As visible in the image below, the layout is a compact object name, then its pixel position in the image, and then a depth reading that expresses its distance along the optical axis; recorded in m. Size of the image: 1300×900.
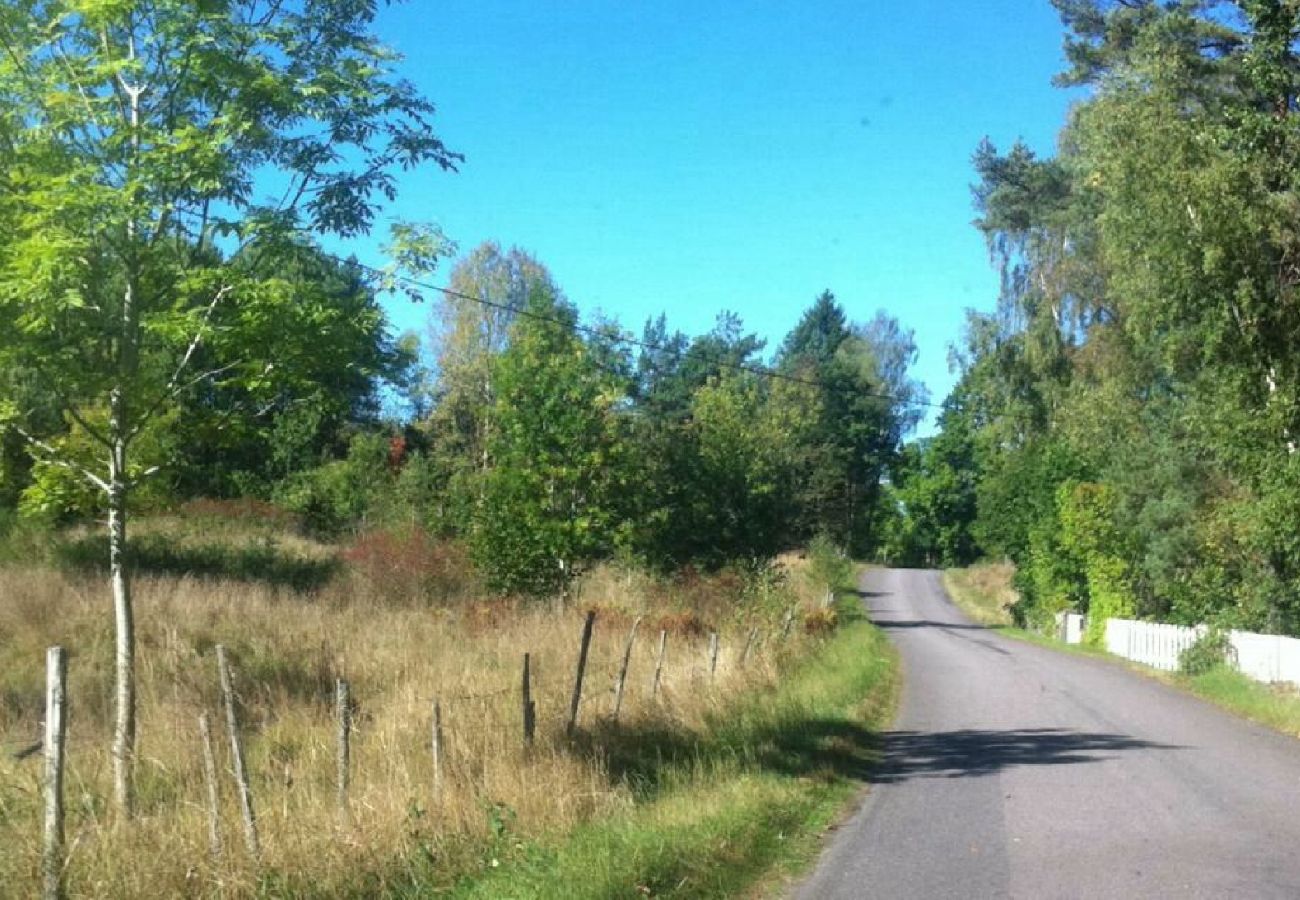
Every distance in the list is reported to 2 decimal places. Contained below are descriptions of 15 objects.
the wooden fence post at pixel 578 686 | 11.26
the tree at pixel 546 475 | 26.70
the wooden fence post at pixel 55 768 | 6.23
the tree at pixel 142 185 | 8.07
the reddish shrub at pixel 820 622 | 32.29
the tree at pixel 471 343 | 43.84
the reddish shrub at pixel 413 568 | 26.64
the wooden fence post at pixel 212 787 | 6.95
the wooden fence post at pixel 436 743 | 8.88
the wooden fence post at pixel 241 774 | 7.16
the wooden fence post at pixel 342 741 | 8.20
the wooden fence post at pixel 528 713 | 10.14
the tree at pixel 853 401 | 87.06
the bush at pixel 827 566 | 51.41
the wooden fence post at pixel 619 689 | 12.82
